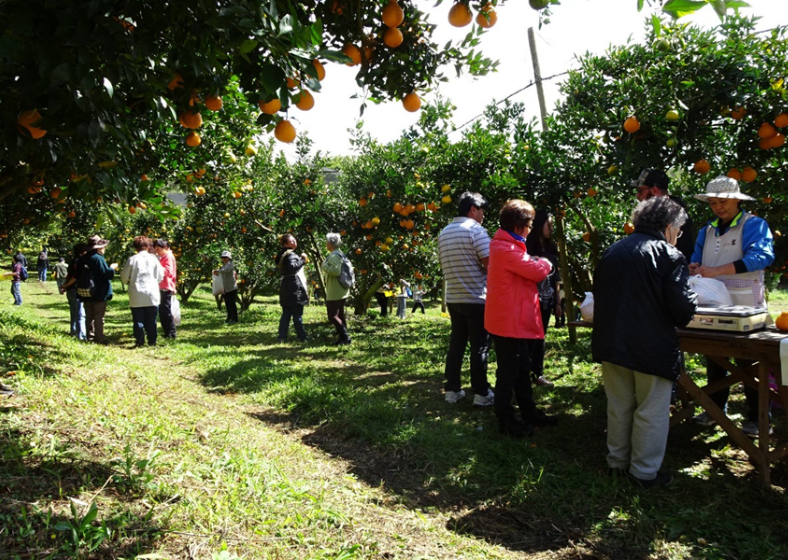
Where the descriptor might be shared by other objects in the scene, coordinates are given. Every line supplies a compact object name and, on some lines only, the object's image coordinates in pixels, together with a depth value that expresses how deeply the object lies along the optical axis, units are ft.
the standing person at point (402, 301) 47.13
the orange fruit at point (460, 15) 7.59
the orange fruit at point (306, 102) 6.88
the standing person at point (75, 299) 24.97
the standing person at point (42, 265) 74.38
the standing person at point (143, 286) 23.88
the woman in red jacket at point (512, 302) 11.60
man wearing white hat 11.19
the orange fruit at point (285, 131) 7.55
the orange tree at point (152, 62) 5.71
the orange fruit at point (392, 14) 7.75
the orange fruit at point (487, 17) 8.36
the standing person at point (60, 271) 51.43
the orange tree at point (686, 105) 13.16
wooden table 9.06
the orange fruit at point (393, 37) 8.10
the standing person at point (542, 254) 14.05
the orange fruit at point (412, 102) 9.37
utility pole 21.27
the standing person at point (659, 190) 12.44
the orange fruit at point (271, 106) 7.00
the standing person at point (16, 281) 49.08
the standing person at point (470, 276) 13.93
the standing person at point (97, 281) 24.05
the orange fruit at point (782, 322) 9.62
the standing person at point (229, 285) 35.99
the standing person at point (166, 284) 26.91
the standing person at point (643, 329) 9.16
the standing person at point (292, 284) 26.76
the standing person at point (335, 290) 25.26
